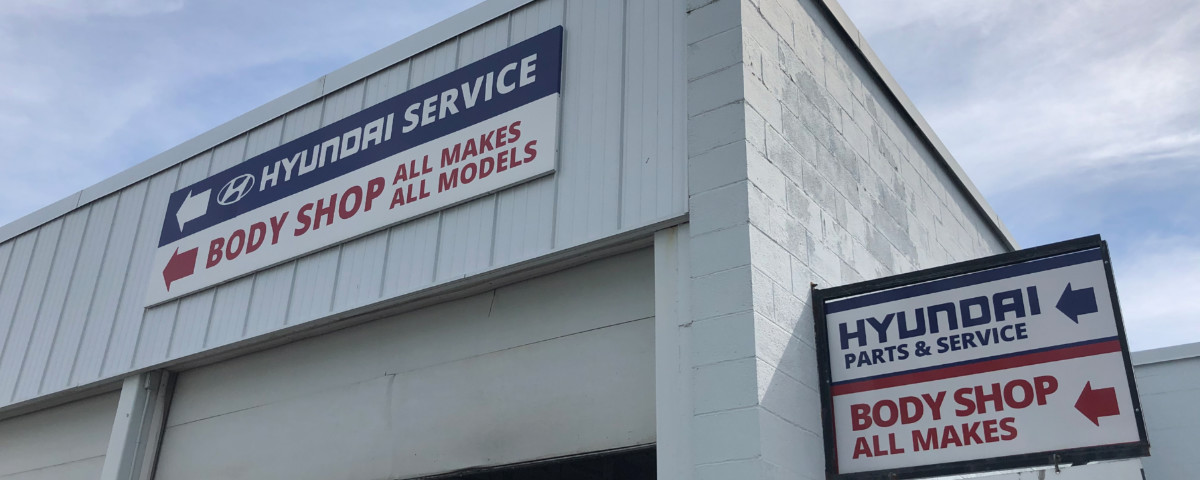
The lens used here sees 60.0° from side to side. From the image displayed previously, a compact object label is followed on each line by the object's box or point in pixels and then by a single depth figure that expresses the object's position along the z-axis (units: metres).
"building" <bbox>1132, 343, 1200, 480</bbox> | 14.47
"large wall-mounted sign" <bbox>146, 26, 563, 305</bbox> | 7.99
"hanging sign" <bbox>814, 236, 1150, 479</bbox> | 5.89
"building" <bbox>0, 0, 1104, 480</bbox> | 6.55
